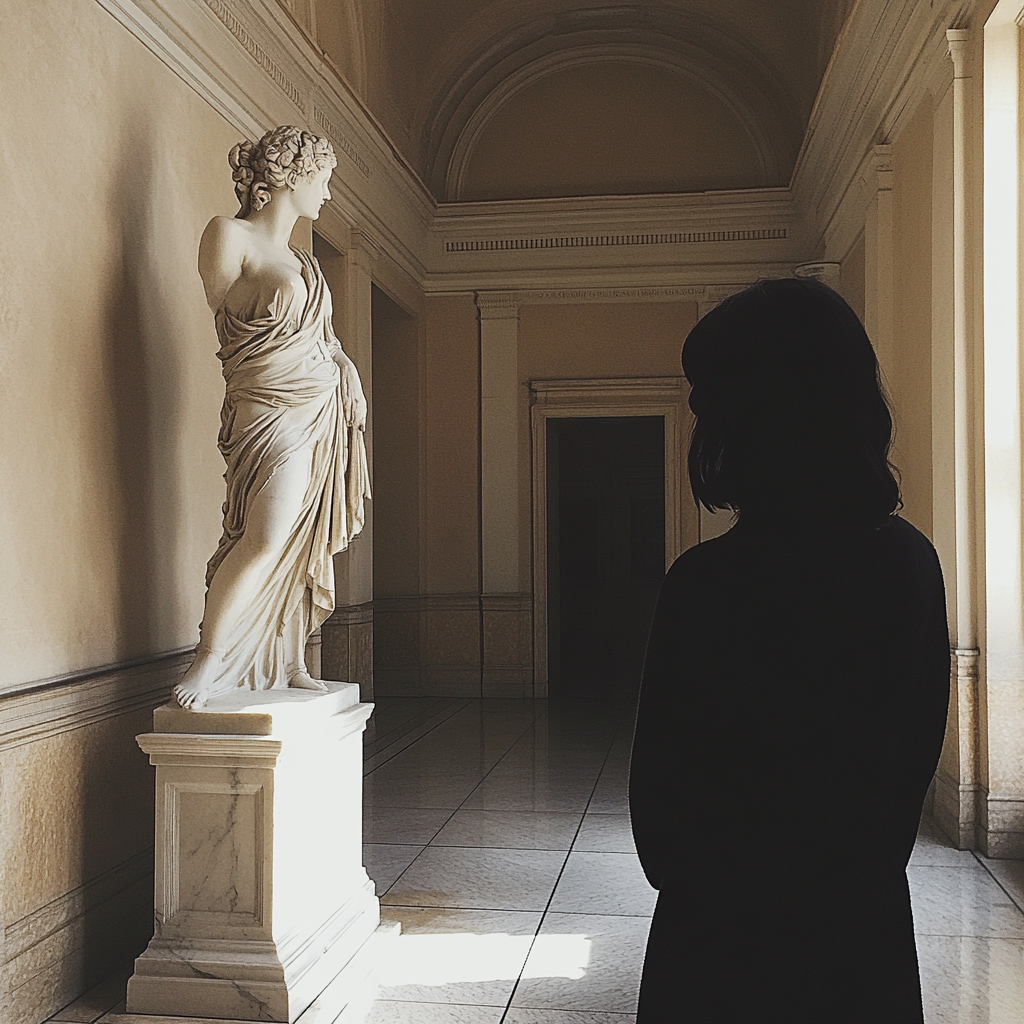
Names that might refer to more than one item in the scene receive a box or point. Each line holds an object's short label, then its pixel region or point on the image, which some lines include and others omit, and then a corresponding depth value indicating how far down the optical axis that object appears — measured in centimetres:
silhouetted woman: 129
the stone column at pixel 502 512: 1155
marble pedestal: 366
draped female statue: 405
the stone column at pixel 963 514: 558
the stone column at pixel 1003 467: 538
